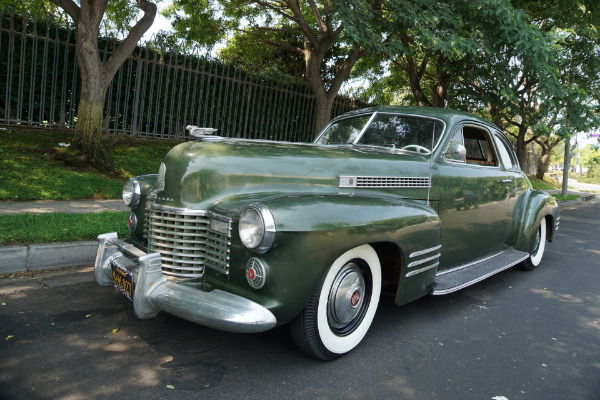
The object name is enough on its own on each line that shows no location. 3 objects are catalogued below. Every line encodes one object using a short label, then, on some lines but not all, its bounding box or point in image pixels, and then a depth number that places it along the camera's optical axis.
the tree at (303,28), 7.78
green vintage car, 2.36
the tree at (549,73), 8.75
